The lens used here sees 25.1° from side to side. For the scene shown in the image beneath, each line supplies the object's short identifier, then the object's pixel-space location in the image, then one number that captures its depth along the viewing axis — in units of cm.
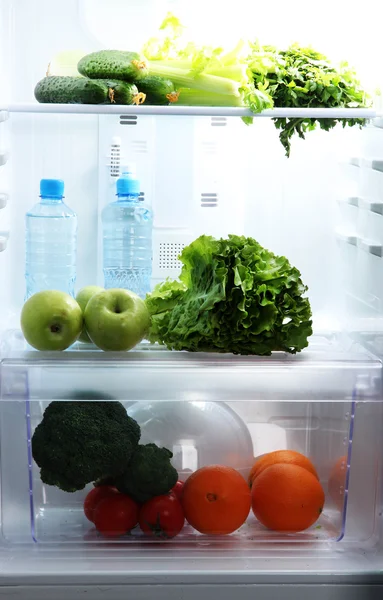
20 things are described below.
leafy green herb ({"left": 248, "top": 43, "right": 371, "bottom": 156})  165
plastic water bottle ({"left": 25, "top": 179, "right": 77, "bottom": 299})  184
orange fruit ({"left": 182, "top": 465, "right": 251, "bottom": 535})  160
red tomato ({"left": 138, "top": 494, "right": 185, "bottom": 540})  162
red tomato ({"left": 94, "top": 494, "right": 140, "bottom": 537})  162
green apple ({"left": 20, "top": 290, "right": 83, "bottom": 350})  159
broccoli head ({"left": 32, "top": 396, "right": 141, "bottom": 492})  158
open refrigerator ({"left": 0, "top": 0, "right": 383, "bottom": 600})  156
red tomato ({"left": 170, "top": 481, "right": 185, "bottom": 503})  164
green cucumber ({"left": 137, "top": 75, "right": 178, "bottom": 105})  165
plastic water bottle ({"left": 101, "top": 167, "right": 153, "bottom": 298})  186
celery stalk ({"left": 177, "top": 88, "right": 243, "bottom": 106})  167
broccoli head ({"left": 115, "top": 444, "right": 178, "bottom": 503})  161
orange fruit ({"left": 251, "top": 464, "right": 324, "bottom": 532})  161
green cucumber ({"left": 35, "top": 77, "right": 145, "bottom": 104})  159
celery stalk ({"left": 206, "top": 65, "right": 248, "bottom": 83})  168
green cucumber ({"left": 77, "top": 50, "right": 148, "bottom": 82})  163
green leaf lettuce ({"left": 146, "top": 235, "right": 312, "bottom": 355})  158
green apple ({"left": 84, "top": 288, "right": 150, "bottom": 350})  161
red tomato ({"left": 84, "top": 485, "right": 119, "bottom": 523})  163
